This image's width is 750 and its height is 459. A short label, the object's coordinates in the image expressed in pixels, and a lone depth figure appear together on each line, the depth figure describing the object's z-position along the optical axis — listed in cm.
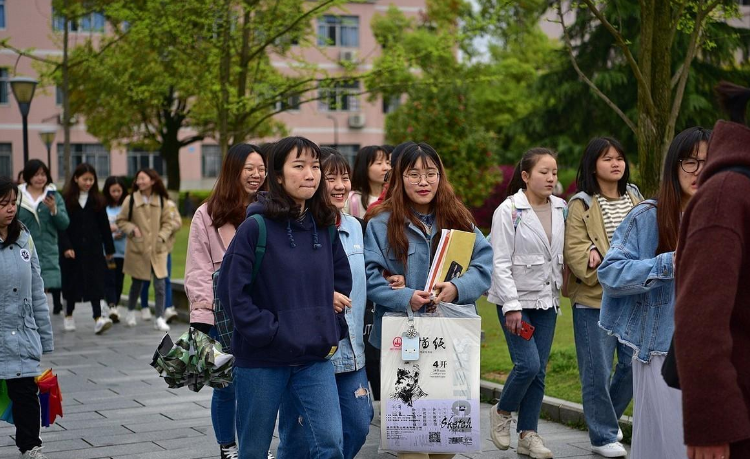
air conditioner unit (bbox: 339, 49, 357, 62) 4954
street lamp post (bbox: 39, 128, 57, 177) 3759
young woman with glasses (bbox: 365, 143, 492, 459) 550
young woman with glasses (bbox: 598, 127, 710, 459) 430
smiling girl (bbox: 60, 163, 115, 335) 1249
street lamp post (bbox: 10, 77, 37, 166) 1889
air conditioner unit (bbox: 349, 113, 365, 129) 5597
